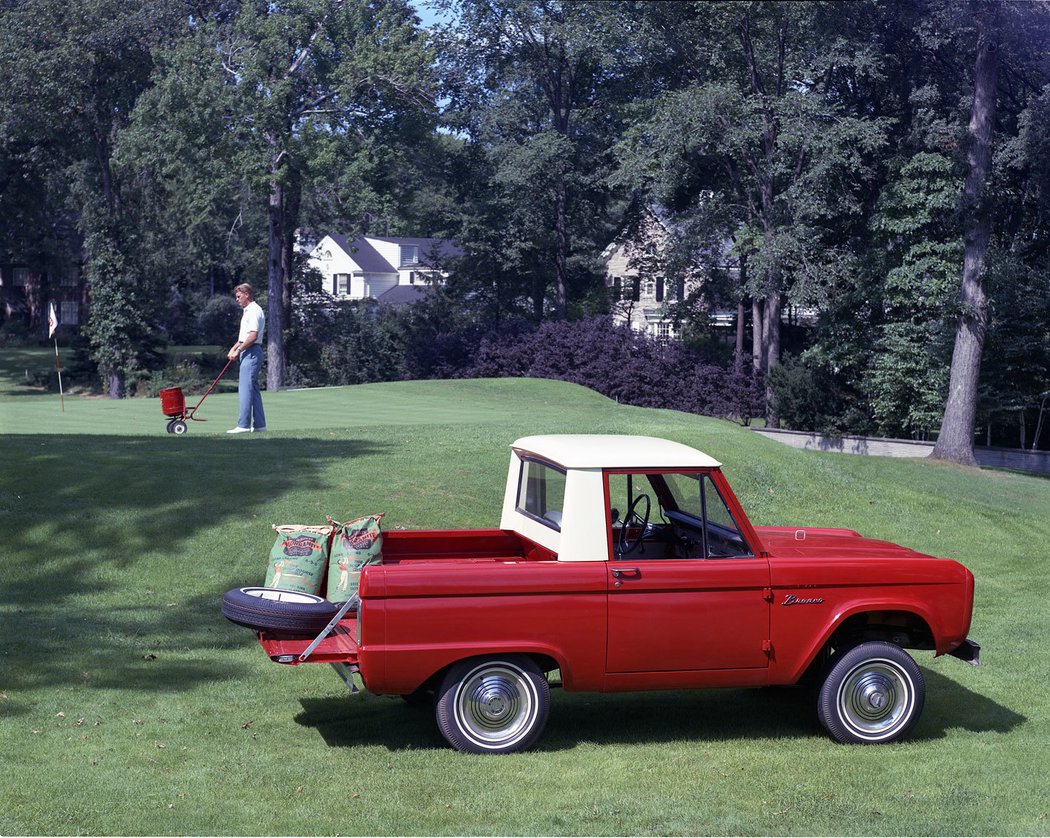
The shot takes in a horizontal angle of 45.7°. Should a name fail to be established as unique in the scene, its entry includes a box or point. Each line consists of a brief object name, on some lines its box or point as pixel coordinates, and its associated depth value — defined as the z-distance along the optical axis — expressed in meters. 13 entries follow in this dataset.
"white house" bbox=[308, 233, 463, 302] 93.56
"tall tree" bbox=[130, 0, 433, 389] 43.19
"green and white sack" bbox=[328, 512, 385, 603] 7.93
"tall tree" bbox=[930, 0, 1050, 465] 25.69
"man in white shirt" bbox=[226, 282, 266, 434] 16.14
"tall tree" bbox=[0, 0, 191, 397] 43.66
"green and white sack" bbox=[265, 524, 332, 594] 7.98
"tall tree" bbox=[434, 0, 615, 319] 45.22
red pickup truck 7.09
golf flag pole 25.00
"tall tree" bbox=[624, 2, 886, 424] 35.50
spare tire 7.34
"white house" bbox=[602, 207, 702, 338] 49.00
